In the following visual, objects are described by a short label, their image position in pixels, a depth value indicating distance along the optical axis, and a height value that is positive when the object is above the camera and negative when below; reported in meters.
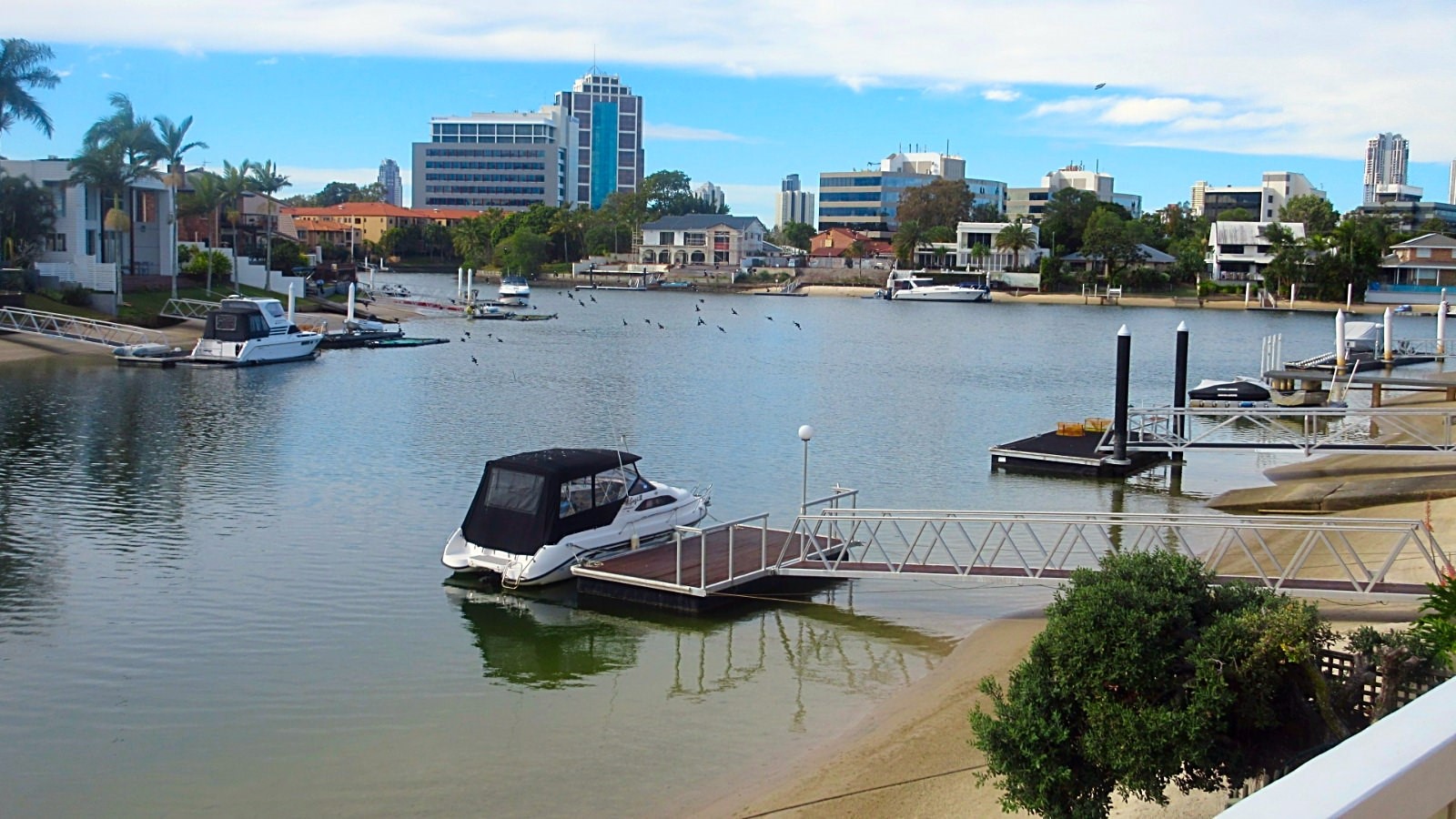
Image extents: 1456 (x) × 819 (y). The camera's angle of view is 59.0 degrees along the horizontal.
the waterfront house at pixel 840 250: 186.38 +7.89
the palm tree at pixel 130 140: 74.19 +8.74
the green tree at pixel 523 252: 177.75 +6.37
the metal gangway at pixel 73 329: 59.88 -1.82
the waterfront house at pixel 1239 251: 148.25 +6.96
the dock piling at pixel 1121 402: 32.72 -2.39
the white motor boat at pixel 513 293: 111.44 +0.42
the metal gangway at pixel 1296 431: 29.84 -3.28
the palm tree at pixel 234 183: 96.31 +8.30
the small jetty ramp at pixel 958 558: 17.73 -4.13
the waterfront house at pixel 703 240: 180.75 +8.62
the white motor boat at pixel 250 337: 58.00 -2.01
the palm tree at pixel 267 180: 105.38 +9.49
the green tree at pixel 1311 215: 157.50 +12.38
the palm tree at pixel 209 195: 94.06 +7.18
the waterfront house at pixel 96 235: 67.81 +3.23
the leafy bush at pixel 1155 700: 9.55 -2.96
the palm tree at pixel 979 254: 164.62 +6.68
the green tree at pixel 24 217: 69.25 +3.86
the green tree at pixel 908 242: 176.62 +8.60
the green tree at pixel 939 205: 181.50 +14.24
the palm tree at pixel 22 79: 72.00 +11.88
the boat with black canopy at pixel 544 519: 21.33 -3.74
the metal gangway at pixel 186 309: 69.44 -0.94
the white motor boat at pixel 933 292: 155.88 +1.57
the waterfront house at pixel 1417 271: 136.88 +4.64
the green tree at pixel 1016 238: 159.88 +8.46
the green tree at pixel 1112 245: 149.75 +7.51
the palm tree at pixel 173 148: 77.38 +8.68
